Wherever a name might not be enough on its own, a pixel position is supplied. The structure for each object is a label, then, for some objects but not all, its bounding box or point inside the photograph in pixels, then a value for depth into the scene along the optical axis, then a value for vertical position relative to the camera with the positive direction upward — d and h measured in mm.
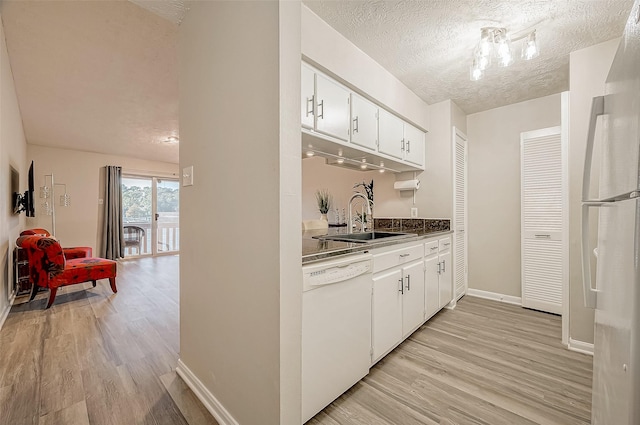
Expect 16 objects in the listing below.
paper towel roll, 3115 +342
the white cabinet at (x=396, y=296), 1723 -640
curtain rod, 5953 +980
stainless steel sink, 2115 -220
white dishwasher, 1248 -634
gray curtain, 5551 -35
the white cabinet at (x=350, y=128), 1711 +706
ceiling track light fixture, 1790 +1197
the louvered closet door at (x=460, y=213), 2988 -9
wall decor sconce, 4703 +304
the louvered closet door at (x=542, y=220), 2736 -87
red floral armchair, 2840 -606
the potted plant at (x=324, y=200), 3553 +173
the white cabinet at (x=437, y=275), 2395 -638
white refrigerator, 572 -91
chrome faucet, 2488 -65
